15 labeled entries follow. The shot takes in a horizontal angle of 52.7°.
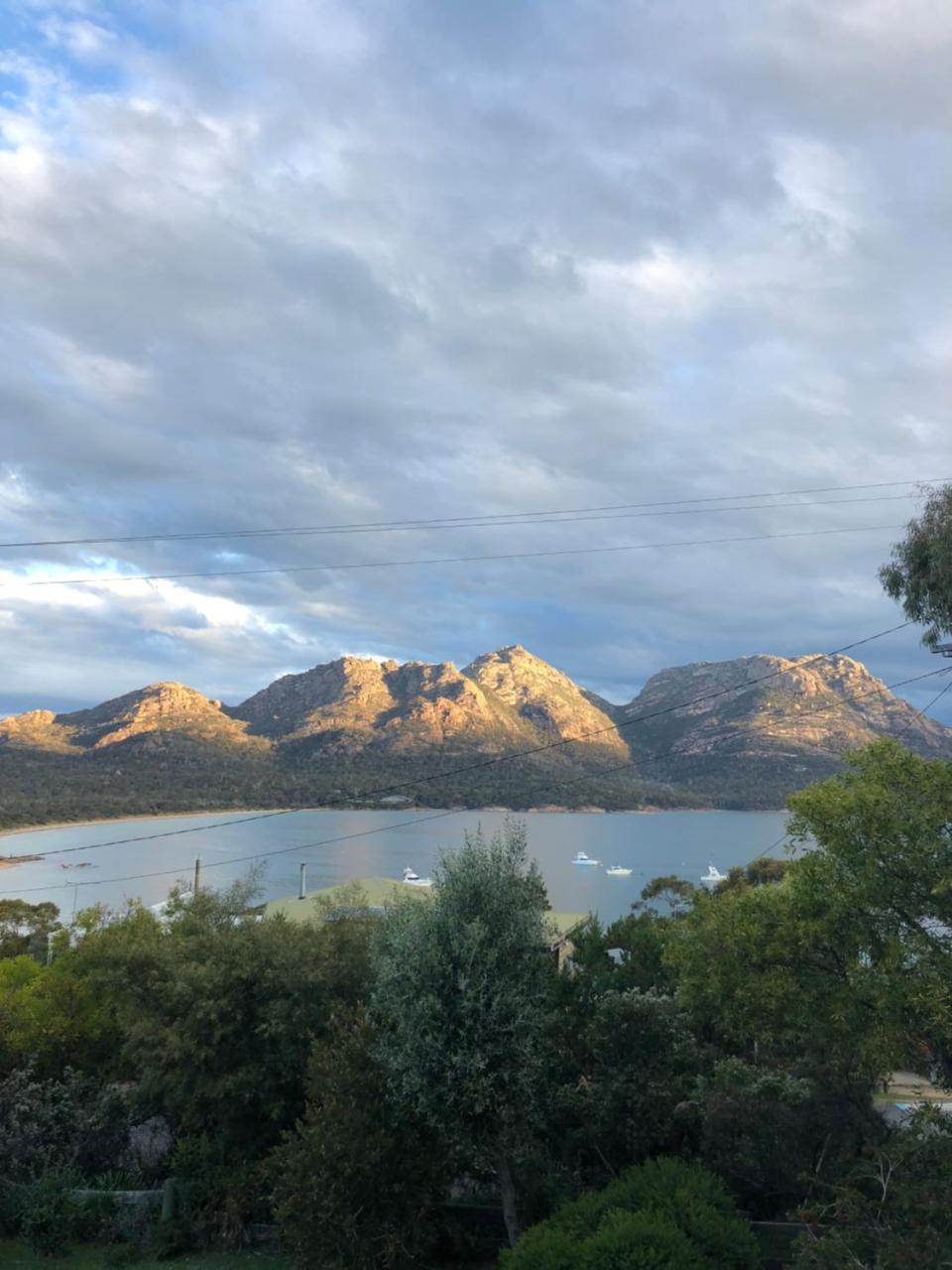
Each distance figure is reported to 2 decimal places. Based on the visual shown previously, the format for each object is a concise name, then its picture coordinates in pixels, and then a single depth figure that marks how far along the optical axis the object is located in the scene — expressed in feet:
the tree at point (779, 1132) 52.34
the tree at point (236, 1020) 66.64
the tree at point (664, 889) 233.55
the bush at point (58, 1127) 67.77
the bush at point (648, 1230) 39.40
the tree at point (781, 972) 39.14
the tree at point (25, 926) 140.05
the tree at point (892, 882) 36.70
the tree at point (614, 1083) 58.65
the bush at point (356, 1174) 51.24
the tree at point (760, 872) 198.90
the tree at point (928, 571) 60.80
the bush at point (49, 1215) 62.18
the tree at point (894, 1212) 36.29
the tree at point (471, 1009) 51.34
